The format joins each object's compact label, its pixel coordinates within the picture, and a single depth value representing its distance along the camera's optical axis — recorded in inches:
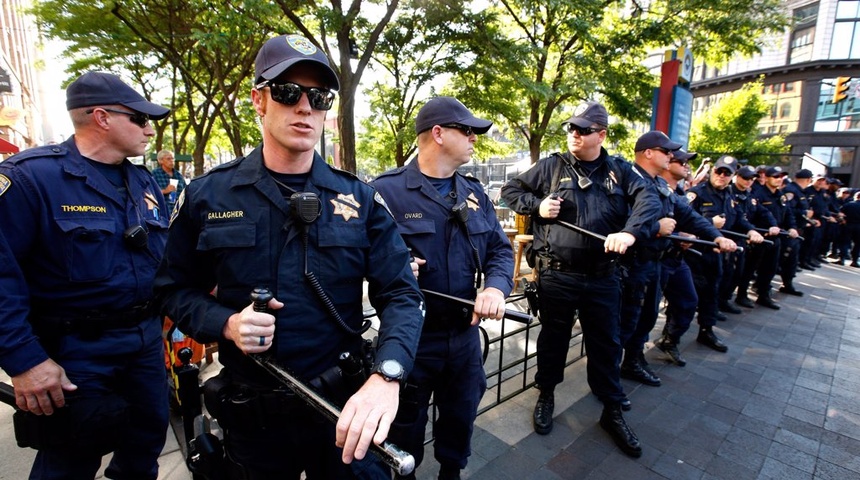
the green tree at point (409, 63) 404.5
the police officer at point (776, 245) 280.2
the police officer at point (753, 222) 249.8
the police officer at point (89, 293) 78.7
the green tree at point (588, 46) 395.2
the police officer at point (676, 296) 186.2
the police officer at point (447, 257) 95.3
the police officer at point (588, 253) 127.8
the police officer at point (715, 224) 209.2
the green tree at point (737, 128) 860.6
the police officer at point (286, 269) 59.2
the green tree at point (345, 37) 297.0
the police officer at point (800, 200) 338.3
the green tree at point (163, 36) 284.5
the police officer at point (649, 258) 153.3
